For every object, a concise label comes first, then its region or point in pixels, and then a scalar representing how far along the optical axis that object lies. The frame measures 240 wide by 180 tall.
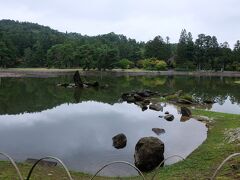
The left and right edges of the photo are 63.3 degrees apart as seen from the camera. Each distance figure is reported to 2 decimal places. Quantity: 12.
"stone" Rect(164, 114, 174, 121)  19.27
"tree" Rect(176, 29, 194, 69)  79.56
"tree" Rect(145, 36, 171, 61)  83.27
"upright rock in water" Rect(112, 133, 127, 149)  13.52
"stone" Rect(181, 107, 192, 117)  20.63
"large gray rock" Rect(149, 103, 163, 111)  23.15
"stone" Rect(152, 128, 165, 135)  16.09
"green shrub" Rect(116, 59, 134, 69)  75.26
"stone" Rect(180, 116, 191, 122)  19.32
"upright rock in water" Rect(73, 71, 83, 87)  38.98
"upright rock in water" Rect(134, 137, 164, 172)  10.63
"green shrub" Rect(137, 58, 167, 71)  77.23
